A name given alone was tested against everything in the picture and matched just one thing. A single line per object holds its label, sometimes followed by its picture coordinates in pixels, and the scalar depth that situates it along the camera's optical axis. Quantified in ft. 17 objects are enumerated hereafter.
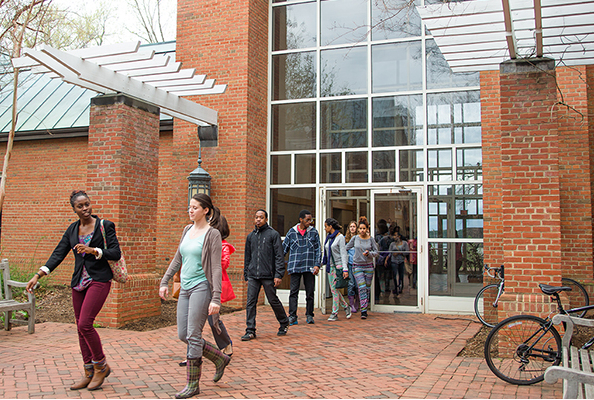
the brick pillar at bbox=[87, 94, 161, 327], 25.72
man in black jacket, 23.71
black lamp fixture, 32.53
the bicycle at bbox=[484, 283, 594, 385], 16.07
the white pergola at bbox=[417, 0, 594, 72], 18.31
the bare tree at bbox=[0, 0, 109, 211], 34.37
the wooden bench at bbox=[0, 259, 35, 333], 22.99
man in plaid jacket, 27.02
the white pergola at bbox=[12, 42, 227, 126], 23.24
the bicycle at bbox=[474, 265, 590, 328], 27.09
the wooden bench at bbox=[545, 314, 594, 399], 9.15
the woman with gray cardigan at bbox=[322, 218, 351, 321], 28.99
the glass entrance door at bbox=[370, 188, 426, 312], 31.65
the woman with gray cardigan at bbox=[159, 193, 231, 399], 14.39
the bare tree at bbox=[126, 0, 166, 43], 72.79
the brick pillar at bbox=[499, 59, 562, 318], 19.43
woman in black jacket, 15.17
